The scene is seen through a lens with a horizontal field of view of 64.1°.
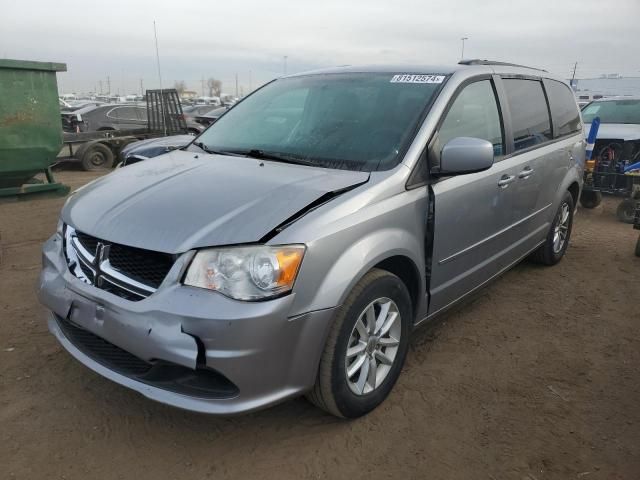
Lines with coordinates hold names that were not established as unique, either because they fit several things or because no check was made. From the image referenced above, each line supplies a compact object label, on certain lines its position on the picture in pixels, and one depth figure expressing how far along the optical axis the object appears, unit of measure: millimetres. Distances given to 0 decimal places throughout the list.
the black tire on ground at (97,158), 11641
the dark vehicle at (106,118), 14070
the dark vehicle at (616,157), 7637
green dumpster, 7113
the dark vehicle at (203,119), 14862
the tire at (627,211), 7520
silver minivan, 2104
